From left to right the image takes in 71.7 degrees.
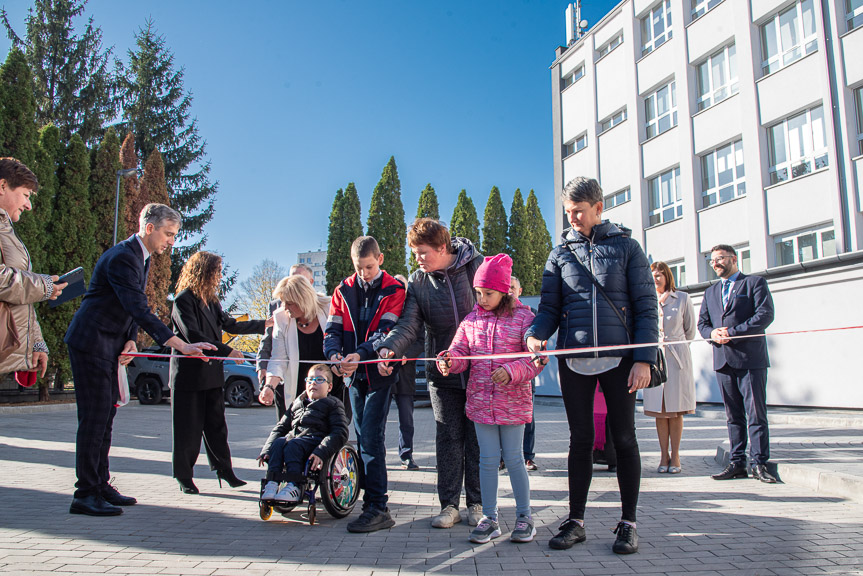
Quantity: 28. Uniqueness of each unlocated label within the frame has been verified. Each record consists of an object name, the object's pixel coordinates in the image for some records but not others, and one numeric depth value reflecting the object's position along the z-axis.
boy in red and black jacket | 4.26
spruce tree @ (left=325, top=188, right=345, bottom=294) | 44.34
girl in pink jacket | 3.82
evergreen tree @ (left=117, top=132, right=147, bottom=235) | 27.97
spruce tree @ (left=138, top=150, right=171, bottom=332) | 28.61
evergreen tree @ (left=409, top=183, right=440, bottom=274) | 50.44
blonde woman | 5.64
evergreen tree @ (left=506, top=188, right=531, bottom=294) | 49.91
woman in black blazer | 5.32
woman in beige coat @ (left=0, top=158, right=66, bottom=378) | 3.72
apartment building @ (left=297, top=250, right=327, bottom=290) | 157.00
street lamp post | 20.64
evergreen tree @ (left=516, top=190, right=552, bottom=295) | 52.27
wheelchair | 4.25
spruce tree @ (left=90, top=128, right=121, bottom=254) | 21.61
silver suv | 17.23
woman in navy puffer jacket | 3.68
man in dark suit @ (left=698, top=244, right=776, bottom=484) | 5.64
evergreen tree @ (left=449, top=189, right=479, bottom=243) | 49.97
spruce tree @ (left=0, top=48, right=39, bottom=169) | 16.20
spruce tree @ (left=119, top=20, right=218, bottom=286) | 36.38
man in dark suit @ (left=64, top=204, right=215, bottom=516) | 4.49
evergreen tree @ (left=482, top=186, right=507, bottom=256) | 51.03
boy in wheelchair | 4.27
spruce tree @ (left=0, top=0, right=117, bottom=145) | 31.64
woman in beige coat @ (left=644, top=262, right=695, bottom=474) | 6.31
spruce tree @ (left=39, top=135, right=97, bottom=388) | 17.33
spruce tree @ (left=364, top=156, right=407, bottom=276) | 46.16
